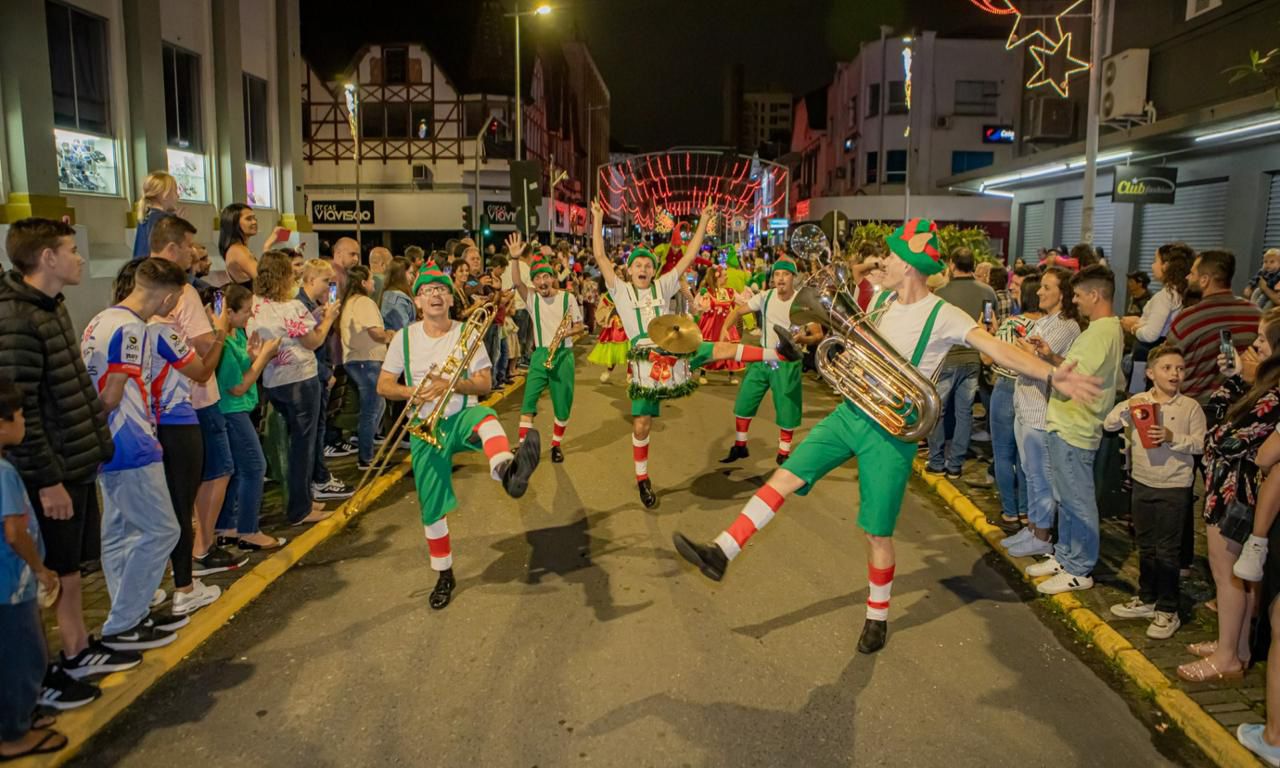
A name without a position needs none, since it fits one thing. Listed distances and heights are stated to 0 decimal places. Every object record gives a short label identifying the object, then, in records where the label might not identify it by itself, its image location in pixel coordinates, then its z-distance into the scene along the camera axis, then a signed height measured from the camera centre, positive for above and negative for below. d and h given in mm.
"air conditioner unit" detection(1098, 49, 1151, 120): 19438 +3911
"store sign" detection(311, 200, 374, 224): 37656 +2030
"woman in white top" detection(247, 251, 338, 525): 6555 -790
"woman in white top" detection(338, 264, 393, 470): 8312 -855
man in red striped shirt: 6129 -404
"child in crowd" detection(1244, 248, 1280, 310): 10094 -157
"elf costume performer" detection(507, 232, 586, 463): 9312 -964
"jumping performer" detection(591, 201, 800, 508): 7949 -762
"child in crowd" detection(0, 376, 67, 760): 3594 -1468
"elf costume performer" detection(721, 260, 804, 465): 9133 -1214
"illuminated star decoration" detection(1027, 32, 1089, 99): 25781 +5962
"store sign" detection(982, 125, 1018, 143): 46844 +6772
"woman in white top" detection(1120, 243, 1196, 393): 7289 -233
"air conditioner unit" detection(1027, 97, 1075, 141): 25781 +4196
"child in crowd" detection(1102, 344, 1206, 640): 5172 -1208
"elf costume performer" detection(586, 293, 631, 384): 9508 -903
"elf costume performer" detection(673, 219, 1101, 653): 4945 -1025
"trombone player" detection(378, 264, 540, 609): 5574 -905
